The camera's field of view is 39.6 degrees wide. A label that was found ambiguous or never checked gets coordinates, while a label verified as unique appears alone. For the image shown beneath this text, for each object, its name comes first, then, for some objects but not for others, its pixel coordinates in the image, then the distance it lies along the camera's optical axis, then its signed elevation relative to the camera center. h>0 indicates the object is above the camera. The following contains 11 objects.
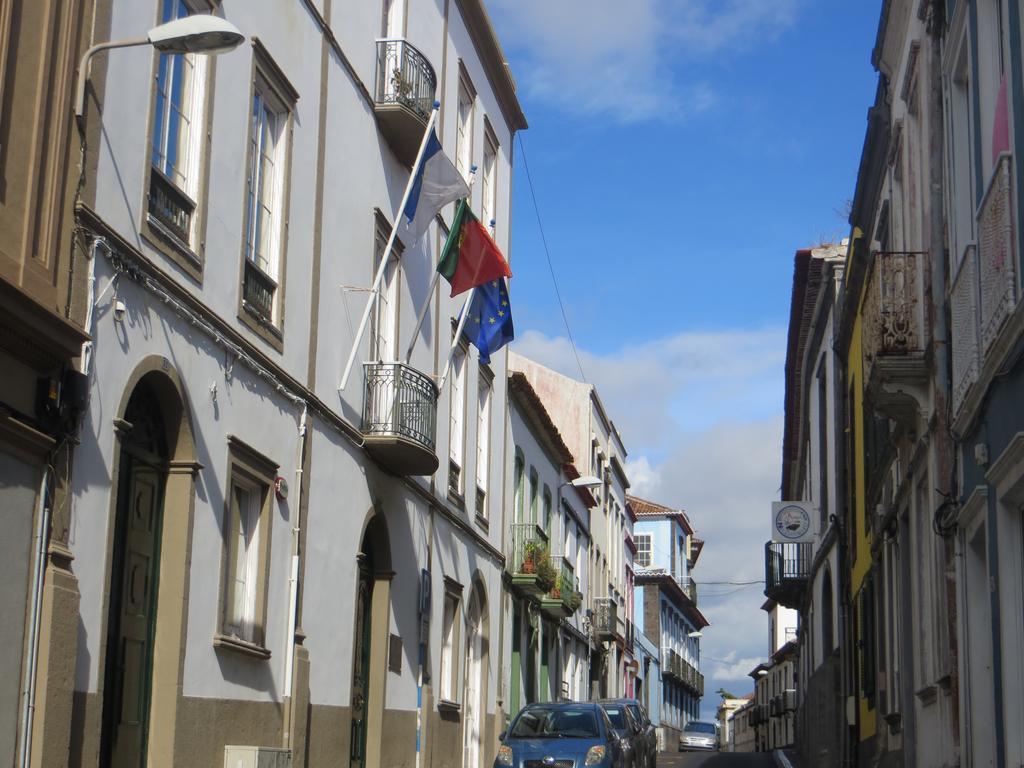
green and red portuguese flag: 20.22 +6.50
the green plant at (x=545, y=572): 29.58 +3.15
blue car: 18.39 -0.18
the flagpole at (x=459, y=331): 20.61 +5.56
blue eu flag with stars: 22.59 +6.31
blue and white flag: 18.56 +6.84
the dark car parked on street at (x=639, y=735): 21.57 -0.11
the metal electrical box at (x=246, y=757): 13.27 -0.36
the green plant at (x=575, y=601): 34.28 +2.97
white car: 62.25 -0.37
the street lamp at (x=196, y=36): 10.20 +4.76
